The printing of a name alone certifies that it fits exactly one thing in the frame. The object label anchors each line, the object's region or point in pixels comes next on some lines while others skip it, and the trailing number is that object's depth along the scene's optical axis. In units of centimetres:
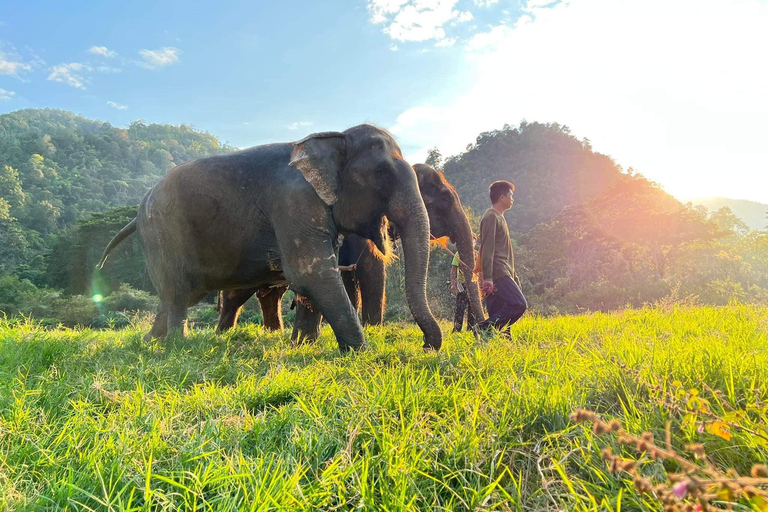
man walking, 492
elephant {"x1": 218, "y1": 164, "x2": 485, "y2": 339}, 668
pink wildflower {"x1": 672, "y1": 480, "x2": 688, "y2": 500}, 63
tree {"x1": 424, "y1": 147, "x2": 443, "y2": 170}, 4821
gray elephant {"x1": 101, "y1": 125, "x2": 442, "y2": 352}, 458
